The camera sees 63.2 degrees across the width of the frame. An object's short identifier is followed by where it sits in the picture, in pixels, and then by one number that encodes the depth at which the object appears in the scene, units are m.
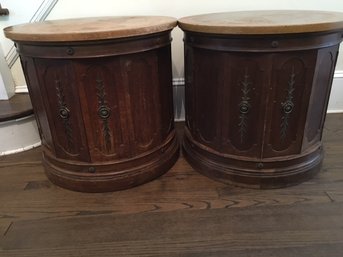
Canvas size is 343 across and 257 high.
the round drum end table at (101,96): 1.06
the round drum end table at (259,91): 1.05
